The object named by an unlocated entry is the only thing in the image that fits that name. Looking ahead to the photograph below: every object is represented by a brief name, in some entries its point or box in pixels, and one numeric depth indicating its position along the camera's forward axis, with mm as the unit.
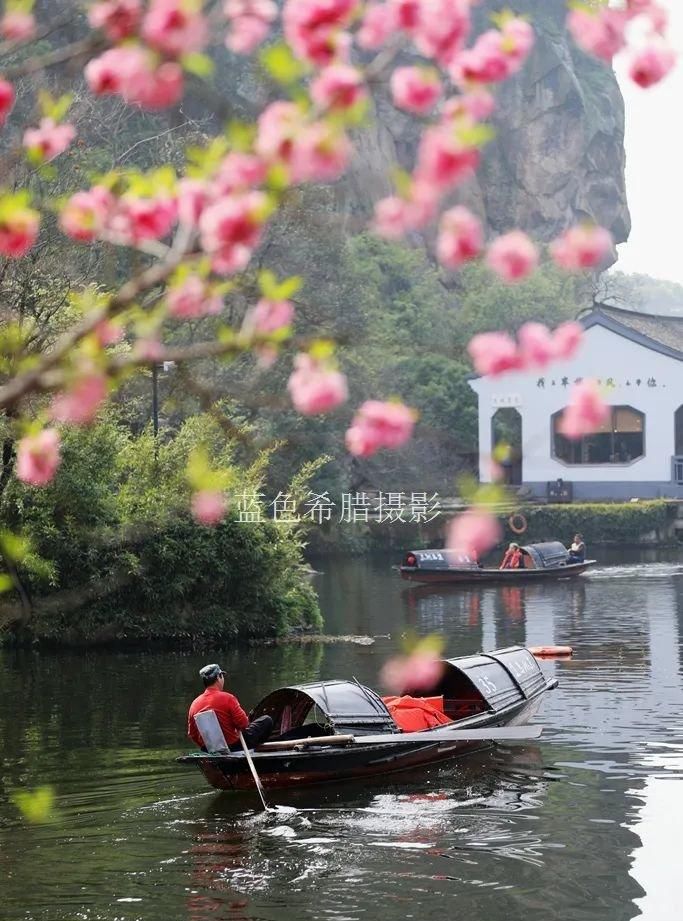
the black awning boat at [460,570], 45656
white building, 63281
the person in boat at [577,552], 47234
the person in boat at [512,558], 46812
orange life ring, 58906
